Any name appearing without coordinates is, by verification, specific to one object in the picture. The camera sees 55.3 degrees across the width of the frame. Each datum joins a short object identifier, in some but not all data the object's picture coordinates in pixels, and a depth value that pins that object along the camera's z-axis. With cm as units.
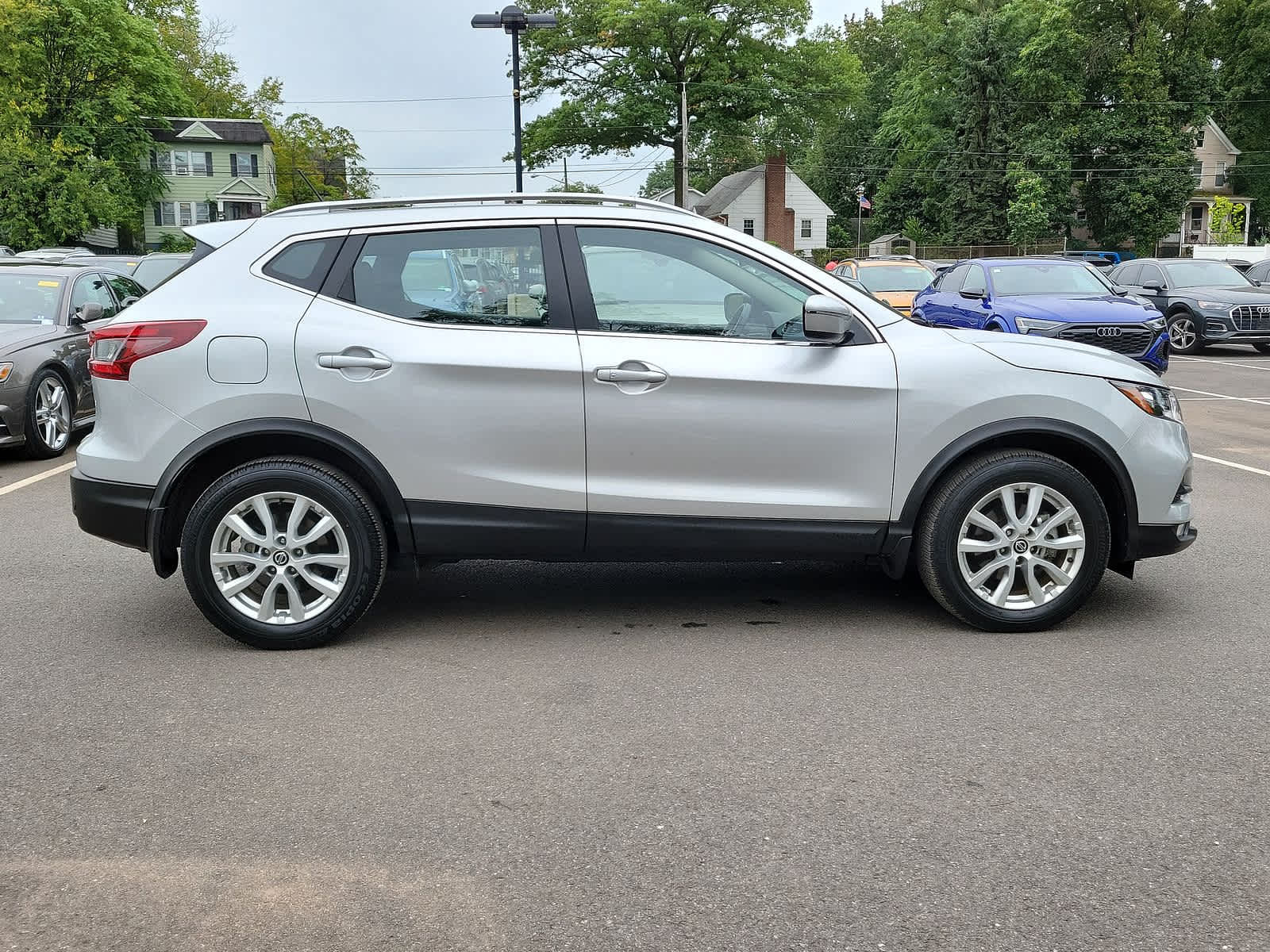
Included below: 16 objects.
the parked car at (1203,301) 2061
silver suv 492
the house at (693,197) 8898
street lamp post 2203
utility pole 4594
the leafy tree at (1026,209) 6456
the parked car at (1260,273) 2484
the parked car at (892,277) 2152
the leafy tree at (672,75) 5209
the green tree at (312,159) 9100
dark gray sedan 982
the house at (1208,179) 7725
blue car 1446
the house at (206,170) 7669
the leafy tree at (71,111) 5425
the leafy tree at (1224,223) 6431
